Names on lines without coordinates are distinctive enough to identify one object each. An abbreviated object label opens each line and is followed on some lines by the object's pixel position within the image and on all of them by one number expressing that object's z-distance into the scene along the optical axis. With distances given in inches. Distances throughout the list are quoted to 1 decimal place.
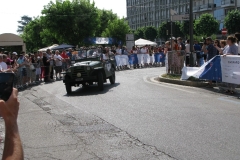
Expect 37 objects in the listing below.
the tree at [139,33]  4706.9
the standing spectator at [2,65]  544.9
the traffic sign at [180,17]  652.1
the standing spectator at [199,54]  783.7
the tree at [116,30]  2999.5
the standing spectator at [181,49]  662.5
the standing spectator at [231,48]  461.4
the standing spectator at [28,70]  723.1
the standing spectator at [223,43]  527.8
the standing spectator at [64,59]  906.7
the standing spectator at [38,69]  790.0
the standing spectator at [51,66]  823.7
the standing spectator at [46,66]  809.5
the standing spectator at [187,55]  711.2
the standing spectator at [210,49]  551.2
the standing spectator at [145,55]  1167.6
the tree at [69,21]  2180.1
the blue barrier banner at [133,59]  1144.2
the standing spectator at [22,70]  694.3
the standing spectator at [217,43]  566.3
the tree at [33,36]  3895.2
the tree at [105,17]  3482.0
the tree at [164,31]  3577.8
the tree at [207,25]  2861.7
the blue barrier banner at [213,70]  479.5
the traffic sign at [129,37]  1475.1
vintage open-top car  547.5
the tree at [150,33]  4478.3
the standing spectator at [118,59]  1095.0
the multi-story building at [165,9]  3376.0
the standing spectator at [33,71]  747.7
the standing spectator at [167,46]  801.6
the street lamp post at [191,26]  623.2
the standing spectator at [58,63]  858.8
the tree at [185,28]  3363.7
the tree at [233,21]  2566.4
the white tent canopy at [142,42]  1732.5
